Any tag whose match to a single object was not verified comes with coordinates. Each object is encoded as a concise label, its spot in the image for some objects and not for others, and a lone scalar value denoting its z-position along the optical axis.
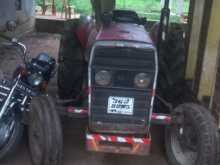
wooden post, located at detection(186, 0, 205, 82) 4.13
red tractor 2.85
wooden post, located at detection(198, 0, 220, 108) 3.48
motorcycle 2.78
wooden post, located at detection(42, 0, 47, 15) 10.93
